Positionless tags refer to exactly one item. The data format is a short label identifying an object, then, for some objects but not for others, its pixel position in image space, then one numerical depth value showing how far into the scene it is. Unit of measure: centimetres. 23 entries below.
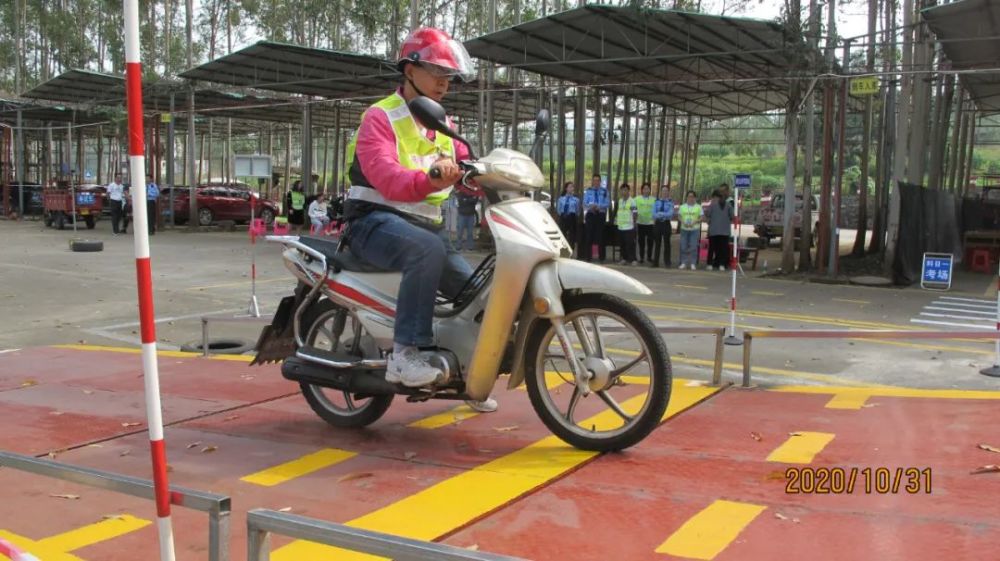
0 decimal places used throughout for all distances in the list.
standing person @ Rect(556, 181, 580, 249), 1893
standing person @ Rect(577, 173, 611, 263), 1836
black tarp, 1451
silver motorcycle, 381
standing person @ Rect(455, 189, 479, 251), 1928
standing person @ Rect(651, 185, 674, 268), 1756
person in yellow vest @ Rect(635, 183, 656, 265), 1780
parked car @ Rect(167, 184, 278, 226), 2856
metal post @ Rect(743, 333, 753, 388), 562
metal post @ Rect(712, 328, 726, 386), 561
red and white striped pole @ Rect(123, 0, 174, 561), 219
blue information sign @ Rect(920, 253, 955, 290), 1400
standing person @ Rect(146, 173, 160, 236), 2430
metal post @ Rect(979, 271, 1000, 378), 685
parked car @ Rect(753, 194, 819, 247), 2348
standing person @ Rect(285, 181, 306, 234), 2372
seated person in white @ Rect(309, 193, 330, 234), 1984
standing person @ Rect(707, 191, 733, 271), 1706
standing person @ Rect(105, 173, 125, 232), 2441
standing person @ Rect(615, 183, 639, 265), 1781
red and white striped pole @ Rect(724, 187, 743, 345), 815
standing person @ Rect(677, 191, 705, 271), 1702
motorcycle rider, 394
